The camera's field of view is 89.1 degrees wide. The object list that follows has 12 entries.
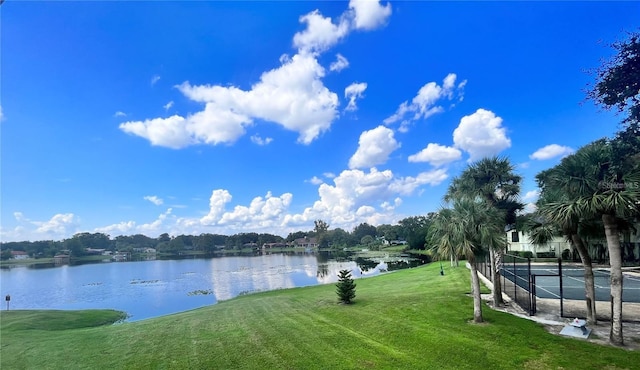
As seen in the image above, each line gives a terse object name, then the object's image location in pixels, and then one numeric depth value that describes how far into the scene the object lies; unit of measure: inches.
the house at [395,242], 4926.2
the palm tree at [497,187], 570.6
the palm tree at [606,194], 353.4
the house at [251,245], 6852.4
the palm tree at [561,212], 395.5
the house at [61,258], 4320.1
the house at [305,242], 6771.7
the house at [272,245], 6876.5
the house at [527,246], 1458.4
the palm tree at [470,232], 473.1
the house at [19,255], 4783.2
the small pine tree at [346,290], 663.8
